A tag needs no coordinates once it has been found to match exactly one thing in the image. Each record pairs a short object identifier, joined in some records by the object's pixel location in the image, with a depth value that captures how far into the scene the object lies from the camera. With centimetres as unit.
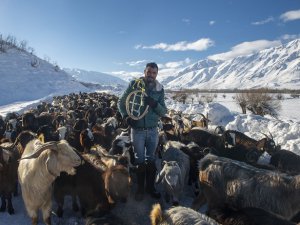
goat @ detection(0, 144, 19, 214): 407
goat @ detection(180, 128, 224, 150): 624
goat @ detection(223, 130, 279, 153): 619
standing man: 389
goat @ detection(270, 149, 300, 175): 506
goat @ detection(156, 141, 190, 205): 411
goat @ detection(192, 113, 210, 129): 867
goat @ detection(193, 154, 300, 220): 311
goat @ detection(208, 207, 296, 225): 243
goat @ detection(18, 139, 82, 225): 327
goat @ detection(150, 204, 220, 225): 240
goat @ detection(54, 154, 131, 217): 364
